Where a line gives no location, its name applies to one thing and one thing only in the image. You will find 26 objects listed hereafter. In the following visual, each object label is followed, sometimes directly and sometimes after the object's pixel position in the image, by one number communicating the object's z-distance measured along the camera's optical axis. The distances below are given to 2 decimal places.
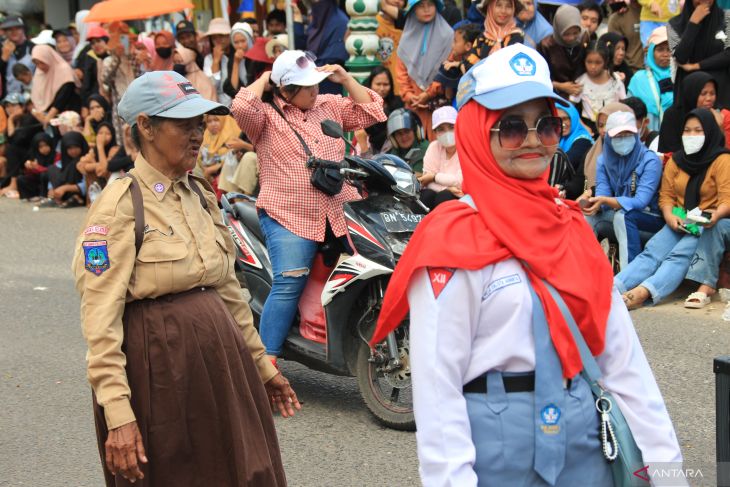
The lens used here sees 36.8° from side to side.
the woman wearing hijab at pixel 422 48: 11.94
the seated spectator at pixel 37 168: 17.52
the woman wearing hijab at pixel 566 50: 11.11
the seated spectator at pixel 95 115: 16.31
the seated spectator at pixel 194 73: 14.93
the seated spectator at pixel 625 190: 9.09
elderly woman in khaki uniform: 3.61
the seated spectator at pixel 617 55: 11.43
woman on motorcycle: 6.36
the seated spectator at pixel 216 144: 13.06
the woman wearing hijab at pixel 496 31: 10.67
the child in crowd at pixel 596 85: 10.95
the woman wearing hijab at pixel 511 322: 2.75
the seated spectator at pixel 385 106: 11.22
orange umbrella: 14.43
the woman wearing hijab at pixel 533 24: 11.47
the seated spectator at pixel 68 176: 16.30
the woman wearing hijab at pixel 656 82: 10.98
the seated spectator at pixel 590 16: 12.01
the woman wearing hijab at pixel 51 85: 18.27
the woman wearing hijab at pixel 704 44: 10.20
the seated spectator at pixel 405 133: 10.63
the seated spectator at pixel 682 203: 8.55
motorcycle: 6.00
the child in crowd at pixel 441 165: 9.91
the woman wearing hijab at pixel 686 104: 9.69
